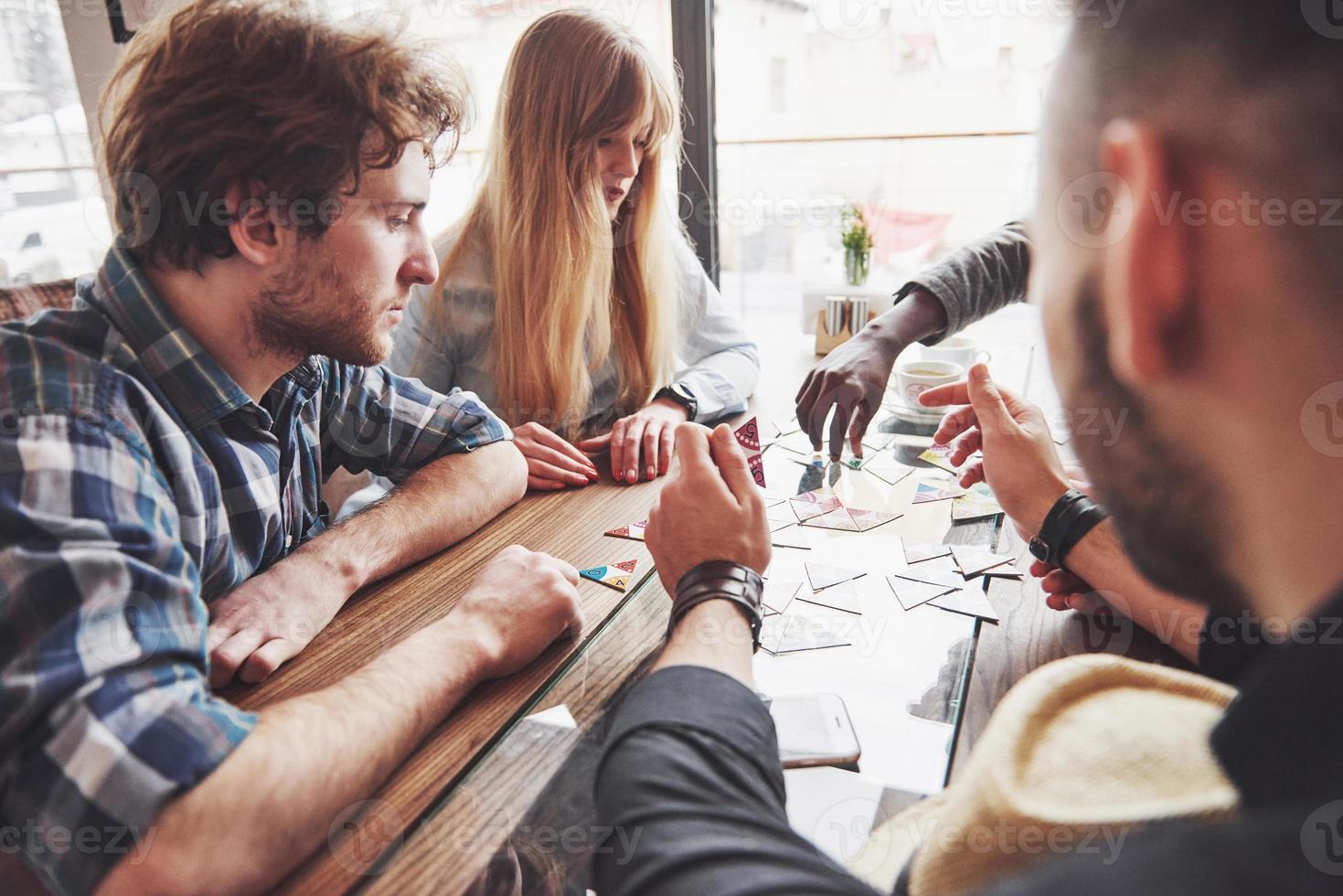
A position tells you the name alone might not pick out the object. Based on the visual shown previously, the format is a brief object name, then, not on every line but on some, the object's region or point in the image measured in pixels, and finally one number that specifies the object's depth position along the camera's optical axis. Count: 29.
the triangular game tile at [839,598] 0.94
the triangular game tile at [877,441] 1.43
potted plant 2.50
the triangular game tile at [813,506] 1.17
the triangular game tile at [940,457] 1.33
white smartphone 0.71
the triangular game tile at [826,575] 0.99
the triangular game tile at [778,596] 0.94
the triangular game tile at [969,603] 0.92
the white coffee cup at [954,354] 1.62
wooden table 0.62
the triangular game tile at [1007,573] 1.01
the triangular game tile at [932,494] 1.22
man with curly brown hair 0.63
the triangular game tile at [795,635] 0.87
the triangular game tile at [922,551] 1.04
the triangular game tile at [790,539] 1.08
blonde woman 1.75
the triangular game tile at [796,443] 1.44
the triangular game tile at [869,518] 1.14
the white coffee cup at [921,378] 1.48
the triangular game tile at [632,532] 1.15
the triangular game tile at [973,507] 1.16
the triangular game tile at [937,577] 0.98
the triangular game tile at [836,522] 1.13
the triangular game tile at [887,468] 1.30
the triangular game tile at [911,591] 0.95
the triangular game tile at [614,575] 1.02
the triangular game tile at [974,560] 1.02
